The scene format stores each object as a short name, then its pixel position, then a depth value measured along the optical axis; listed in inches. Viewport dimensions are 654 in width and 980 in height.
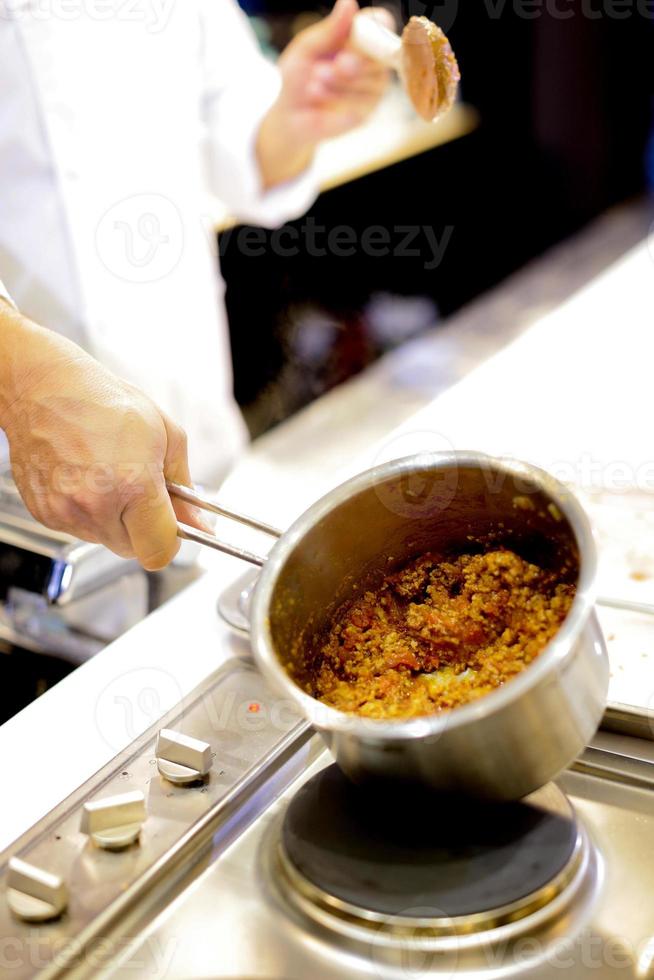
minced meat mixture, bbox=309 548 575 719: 36.1
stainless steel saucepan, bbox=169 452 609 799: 29.7
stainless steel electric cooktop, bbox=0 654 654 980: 30.9
